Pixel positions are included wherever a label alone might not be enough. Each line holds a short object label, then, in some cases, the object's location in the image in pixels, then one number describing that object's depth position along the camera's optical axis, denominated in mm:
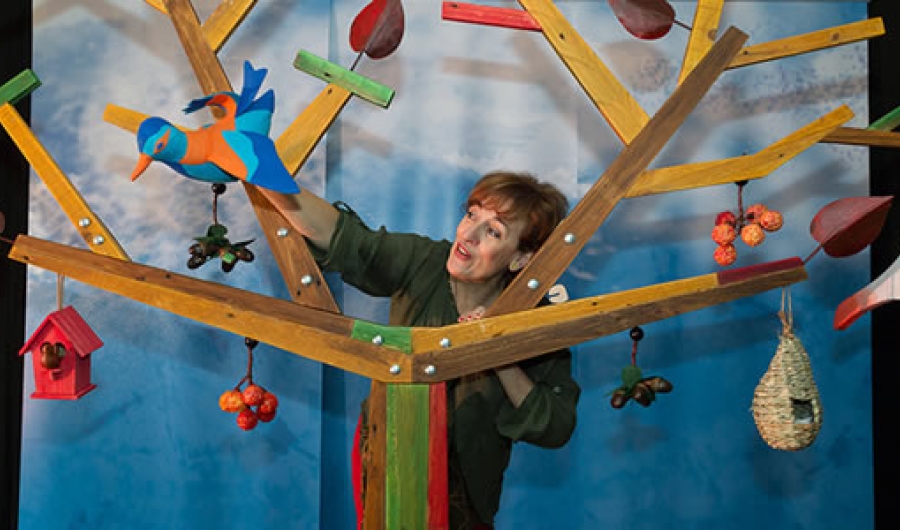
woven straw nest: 1647
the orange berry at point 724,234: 1536
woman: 1568
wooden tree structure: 1461
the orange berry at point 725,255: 1544
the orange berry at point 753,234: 1526
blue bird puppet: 1249
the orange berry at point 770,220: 1531
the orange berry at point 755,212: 1550
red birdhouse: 1577
